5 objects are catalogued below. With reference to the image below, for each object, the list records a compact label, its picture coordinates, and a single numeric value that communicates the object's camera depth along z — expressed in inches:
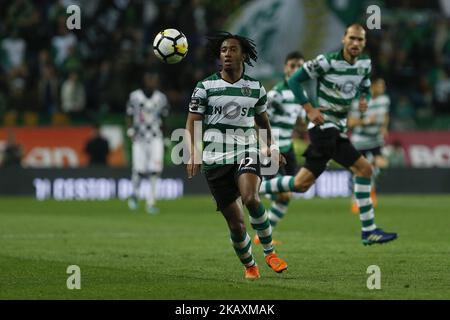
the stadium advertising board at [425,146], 1106.1
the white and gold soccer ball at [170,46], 446.9
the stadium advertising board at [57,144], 1041.5
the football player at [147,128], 887.7
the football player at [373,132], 854.5
